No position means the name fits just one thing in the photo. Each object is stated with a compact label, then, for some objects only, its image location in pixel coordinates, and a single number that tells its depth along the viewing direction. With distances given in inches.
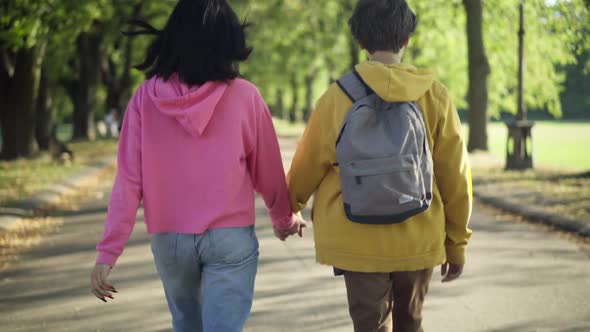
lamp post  677.3
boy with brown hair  117.3
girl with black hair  116.4
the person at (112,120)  1466.5
